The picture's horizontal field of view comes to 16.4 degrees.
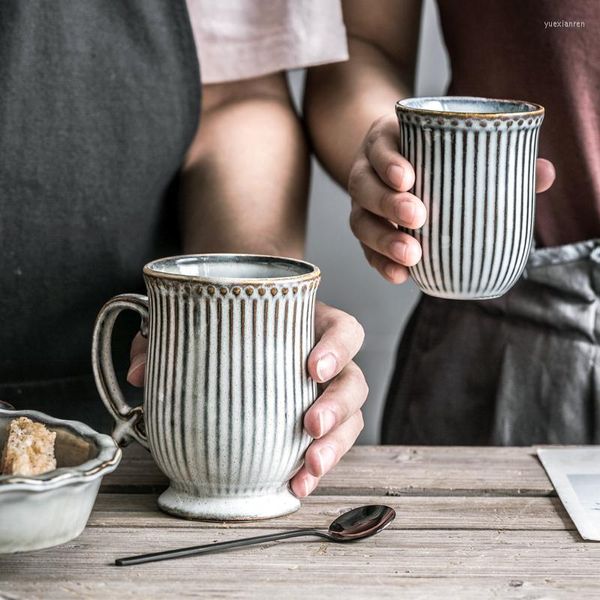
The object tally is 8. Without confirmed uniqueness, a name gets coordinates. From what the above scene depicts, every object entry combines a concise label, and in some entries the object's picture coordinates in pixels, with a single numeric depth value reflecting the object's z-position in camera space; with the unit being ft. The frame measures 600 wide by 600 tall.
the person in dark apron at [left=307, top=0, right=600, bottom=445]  4.03
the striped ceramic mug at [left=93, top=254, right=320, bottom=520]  3.19
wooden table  3.07
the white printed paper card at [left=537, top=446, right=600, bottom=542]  3.31
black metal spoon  3.15
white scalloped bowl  2.97
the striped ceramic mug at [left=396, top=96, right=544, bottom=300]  3.35
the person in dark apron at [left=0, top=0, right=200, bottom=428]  3.88
